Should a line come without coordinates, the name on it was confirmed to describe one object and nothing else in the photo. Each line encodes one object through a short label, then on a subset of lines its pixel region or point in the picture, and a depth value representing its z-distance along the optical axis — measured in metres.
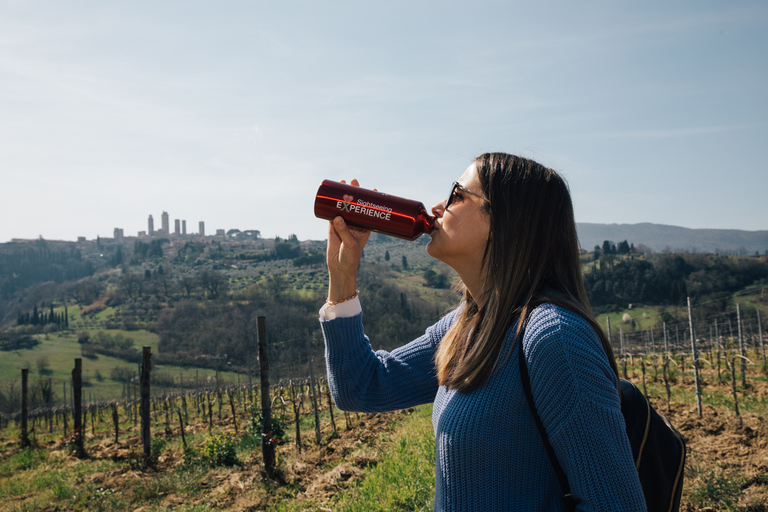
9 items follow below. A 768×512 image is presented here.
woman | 1.04
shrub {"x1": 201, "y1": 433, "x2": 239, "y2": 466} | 10.18
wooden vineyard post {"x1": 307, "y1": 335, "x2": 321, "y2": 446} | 10.58
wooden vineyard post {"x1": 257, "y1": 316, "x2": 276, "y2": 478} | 8.29
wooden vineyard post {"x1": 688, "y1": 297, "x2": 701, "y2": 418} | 9.94
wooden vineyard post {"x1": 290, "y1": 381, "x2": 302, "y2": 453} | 9.86
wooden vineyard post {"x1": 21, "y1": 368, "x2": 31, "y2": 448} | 15.99
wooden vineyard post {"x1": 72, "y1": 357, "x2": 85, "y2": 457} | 13.48
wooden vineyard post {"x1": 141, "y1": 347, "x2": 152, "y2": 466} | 11.36
